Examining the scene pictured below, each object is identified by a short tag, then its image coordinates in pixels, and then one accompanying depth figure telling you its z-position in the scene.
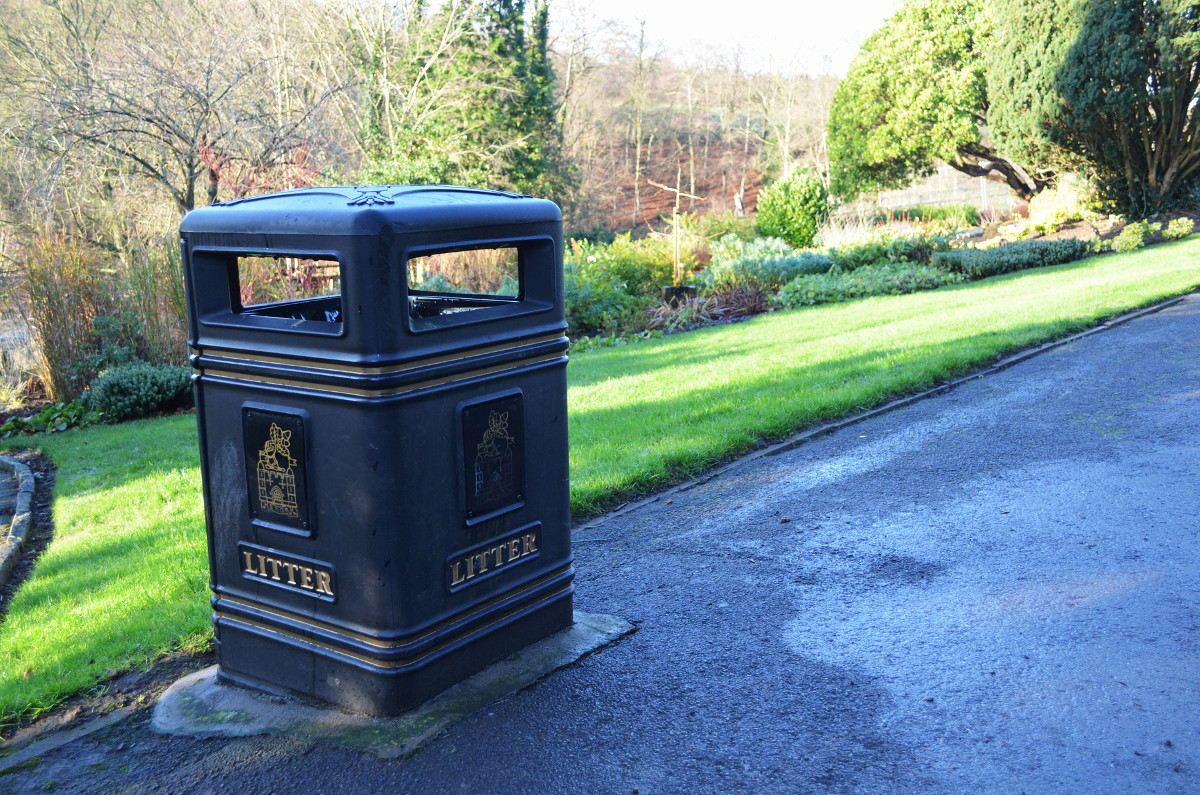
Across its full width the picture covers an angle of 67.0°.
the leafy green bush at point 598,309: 13.81
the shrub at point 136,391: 9.68
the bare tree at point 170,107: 12.50
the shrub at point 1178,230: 17.84
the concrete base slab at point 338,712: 2.75
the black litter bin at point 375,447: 2.69
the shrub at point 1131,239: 16.91
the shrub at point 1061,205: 19.80
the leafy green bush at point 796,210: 22.73
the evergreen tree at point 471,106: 23.25
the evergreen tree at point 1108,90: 18.34
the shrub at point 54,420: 9.53
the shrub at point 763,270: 15.65
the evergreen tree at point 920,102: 23.39
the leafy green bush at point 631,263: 15.41
